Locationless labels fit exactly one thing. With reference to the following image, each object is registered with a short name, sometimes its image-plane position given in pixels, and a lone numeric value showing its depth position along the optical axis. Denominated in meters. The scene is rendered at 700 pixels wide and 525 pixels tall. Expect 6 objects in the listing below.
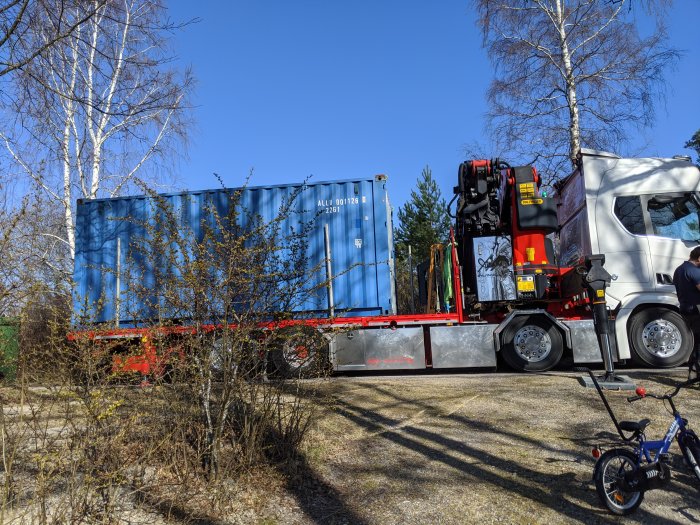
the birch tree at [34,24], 4.58
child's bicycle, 3.22
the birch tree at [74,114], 5.31
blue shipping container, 8.86
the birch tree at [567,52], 14.62
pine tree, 23.81
